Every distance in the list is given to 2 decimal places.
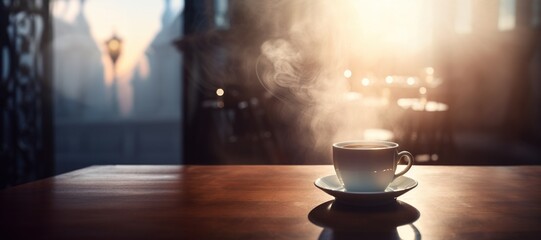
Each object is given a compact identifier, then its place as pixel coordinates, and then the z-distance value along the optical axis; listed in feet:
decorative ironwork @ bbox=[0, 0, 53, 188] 8.72
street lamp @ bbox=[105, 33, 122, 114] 23.18
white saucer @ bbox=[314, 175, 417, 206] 2.31
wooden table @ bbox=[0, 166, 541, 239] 2.01
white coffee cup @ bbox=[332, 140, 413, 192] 2.45
